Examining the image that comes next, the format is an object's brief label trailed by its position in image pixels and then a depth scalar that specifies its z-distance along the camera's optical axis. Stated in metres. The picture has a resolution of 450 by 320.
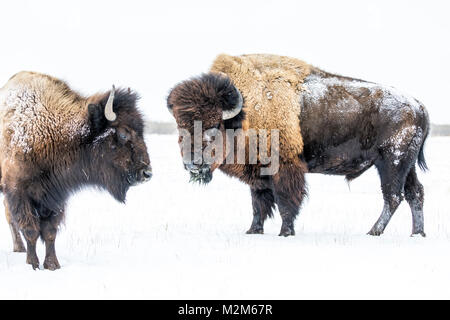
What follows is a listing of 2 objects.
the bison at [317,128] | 16.91
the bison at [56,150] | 12.27
